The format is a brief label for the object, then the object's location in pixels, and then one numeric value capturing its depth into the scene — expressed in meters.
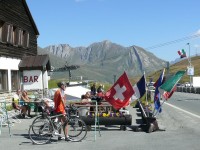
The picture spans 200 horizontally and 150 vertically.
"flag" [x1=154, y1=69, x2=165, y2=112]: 15.97
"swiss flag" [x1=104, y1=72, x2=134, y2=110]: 14.20
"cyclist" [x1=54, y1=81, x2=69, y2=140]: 12.32
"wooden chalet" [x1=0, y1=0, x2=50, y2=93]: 27.50
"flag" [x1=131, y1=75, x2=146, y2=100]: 16.09
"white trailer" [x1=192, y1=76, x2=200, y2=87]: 79.75
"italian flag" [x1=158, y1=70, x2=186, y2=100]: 15.32
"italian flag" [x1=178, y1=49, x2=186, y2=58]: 71.81
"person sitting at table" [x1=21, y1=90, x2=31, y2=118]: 19.97
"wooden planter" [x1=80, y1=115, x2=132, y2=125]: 15.37
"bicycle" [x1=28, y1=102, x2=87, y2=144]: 12.24
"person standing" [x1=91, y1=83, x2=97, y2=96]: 28.55
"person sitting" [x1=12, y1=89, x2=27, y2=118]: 19.80
